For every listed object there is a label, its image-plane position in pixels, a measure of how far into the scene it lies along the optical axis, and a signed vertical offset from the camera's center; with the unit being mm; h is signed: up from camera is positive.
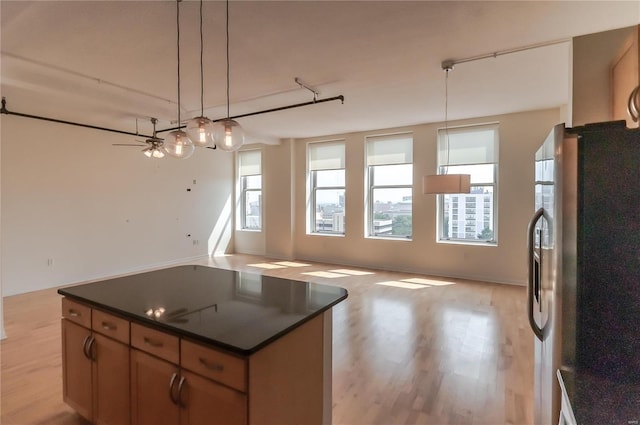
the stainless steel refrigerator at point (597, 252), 1136 -159
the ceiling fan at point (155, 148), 3859 +786
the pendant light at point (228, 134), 2162 +536
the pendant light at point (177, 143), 2521 +552
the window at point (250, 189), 8453 +593
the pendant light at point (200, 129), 2146 +561
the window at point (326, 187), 7266 +543
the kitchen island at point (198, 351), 1308 -686
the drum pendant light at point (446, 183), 4031 +353
